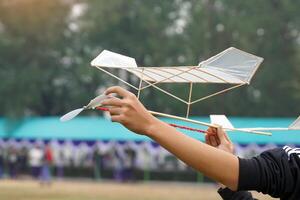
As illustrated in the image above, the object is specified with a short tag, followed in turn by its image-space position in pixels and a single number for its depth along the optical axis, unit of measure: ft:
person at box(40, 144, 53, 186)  88.32
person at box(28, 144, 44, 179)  103.24
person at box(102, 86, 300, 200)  7.29
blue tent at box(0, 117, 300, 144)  94.94
